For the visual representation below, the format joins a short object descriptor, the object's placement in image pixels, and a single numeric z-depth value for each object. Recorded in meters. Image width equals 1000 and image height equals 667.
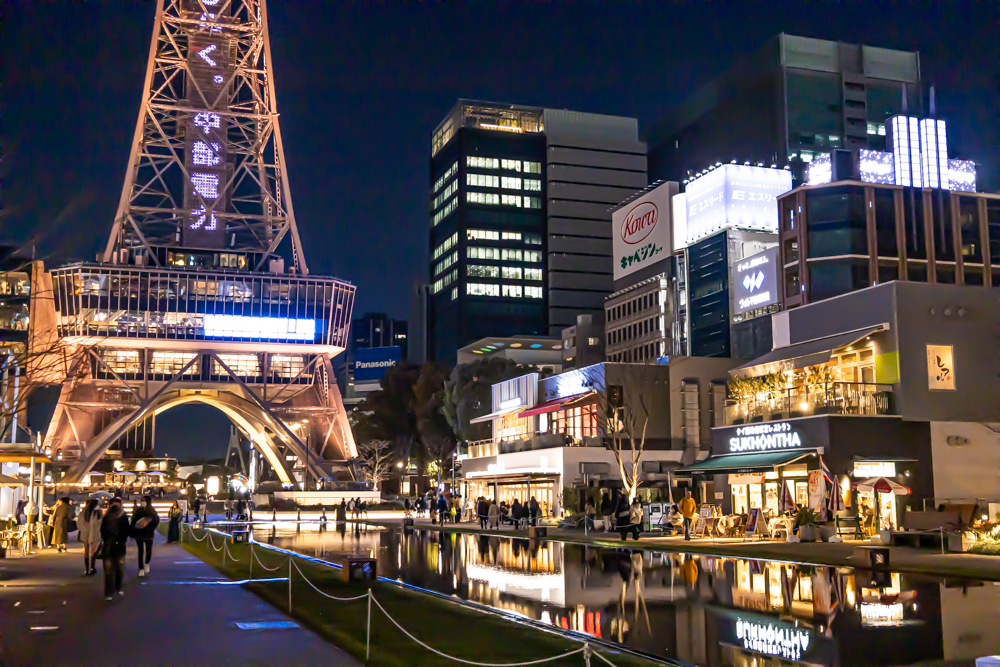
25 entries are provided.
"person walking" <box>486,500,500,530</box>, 50.22
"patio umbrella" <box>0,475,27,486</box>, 32.13
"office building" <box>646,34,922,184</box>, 123.50
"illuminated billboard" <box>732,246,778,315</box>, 64.06
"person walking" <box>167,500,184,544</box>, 37.91
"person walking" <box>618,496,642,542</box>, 34.06
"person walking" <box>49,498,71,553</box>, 31.75
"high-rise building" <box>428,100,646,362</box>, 152.62
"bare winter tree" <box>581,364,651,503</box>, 53.91
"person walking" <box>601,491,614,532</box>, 43.69
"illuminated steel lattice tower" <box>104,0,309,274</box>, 119.00
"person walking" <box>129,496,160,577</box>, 21.33
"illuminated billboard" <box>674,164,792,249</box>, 79.62
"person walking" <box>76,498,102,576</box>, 22.25
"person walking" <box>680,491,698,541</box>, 36.08
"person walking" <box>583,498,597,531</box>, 43.31
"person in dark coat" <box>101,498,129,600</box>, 18.03
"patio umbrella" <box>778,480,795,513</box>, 35.72
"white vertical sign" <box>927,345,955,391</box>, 37.41
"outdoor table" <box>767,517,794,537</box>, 33.06
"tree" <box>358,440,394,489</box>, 108.69
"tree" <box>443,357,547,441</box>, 90.31
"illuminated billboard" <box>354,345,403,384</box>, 190.25
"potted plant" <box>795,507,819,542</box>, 31.72
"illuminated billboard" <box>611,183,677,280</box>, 94.06
